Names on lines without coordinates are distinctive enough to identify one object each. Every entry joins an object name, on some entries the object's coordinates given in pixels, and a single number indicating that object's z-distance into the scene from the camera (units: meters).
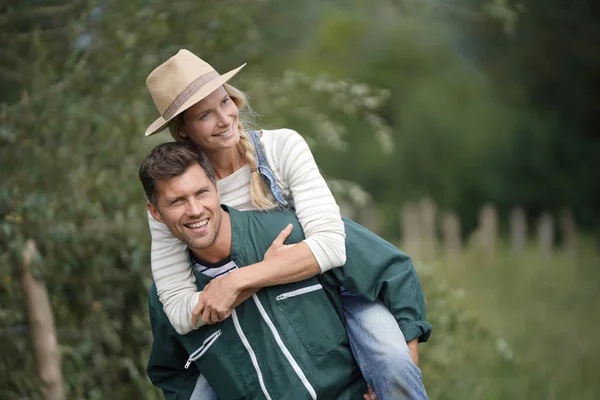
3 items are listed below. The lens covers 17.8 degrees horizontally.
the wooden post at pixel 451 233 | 26.05
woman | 5.46
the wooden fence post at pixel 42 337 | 8.88
